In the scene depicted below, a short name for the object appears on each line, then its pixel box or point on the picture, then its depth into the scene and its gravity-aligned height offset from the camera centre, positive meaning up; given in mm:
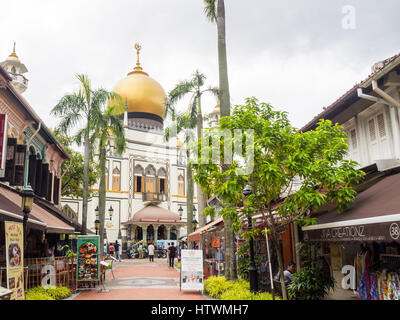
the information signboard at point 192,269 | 12625 -875
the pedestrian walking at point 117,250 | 33753 -553
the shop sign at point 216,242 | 16812 -31
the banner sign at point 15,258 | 8398 -250
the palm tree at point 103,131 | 20062 +5989
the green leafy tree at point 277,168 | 8625 +1578
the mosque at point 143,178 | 40969 +7194
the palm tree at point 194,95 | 20094 +7457
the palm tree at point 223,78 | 12727 +5621
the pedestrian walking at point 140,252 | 36500 -829
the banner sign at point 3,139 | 10484 +2875
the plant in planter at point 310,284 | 9164 -1057
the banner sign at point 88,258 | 14008 -468
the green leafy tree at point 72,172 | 30000 +5521
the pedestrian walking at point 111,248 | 33516 -324
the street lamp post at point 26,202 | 10324 +1154
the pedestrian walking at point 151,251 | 30578 -603
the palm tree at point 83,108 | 19516 +6739
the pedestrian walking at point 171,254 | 24666 -710
